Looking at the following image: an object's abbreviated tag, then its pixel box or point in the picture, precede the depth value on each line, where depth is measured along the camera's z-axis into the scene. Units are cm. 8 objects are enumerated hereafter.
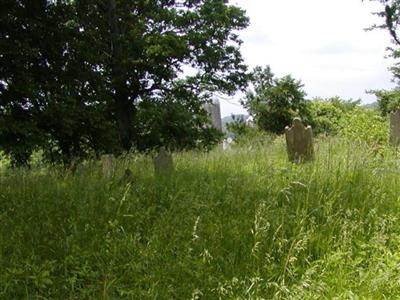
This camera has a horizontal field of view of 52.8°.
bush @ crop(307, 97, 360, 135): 1535
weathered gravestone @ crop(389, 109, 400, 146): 784
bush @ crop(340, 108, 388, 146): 1158
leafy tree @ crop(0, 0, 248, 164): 817
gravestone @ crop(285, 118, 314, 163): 565
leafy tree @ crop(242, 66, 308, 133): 1568
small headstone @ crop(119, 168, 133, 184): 463
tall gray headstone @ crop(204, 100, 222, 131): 1426
